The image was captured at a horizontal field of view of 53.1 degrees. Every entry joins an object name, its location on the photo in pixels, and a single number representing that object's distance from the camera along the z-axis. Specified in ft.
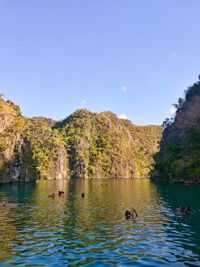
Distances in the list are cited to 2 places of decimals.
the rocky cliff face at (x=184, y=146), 276.95
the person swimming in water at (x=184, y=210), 92.63
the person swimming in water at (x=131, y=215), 83.89
